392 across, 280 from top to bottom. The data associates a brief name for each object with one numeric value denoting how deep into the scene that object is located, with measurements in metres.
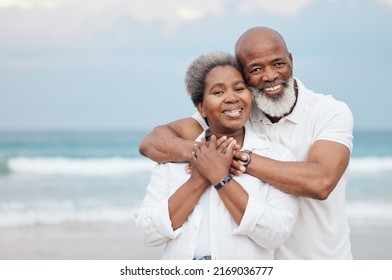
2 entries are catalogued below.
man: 3.24
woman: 2.95
